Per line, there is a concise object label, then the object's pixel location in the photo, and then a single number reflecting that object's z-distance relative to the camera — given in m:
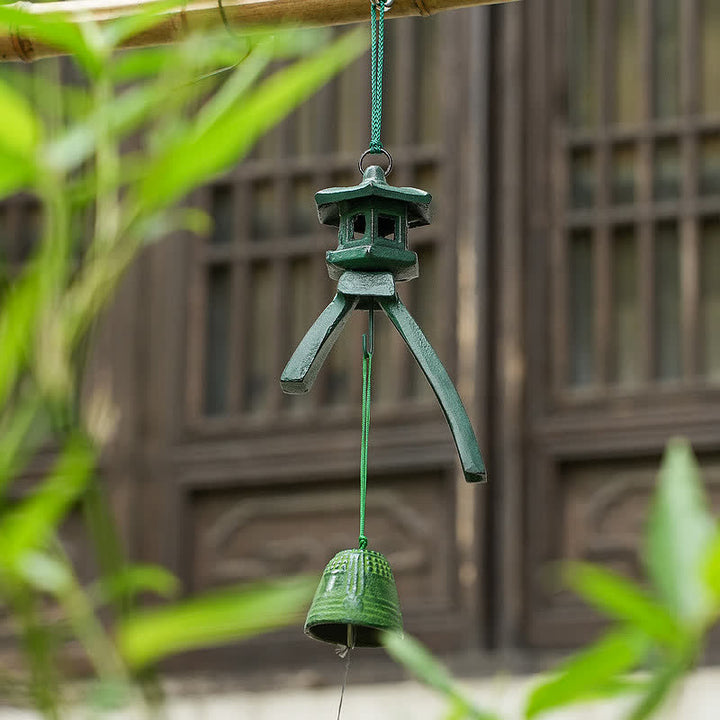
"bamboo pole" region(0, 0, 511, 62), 1.79
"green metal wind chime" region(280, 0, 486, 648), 1.75
